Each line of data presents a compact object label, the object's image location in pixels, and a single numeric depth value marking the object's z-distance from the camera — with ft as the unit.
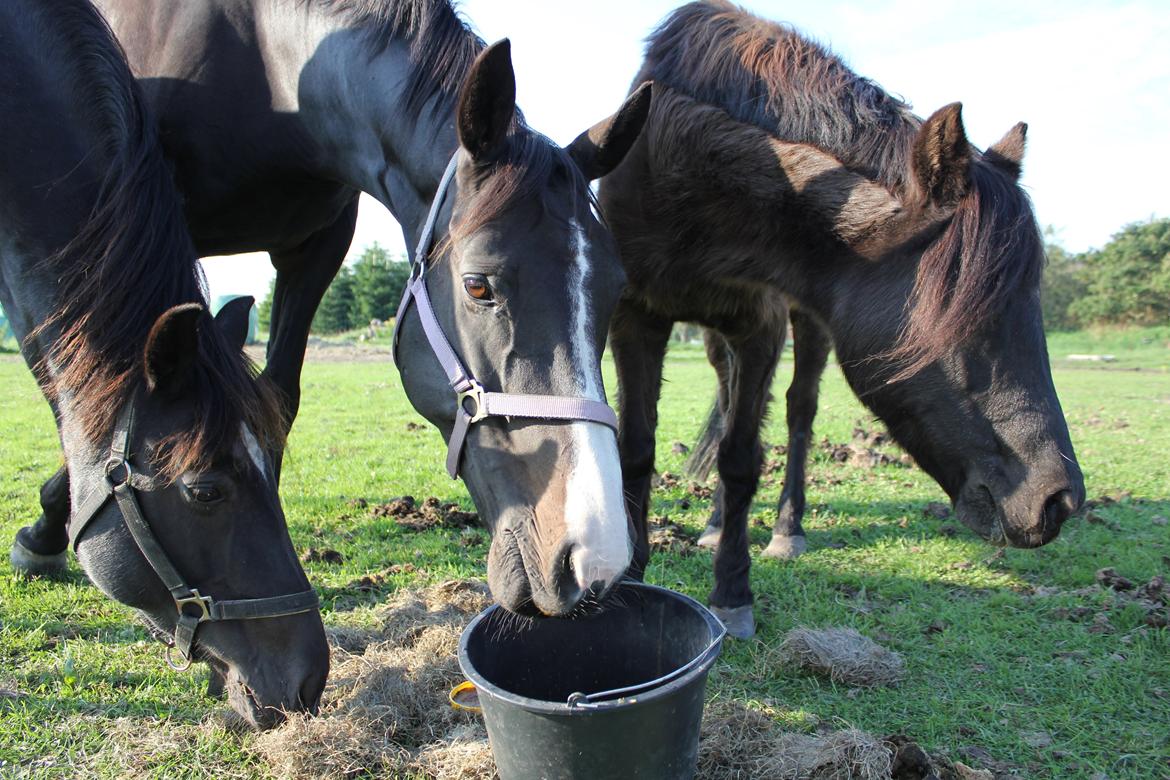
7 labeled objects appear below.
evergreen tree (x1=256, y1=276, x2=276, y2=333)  145.42
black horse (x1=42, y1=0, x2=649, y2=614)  6.05
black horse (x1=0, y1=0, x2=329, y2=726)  6.56
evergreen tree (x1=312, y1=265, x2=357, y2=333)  138.92
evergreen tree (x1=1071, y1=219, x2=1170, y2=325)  127.95
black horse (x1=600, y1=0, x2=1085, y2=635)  8.50
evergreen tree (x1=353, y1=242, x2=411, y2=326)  133.59
